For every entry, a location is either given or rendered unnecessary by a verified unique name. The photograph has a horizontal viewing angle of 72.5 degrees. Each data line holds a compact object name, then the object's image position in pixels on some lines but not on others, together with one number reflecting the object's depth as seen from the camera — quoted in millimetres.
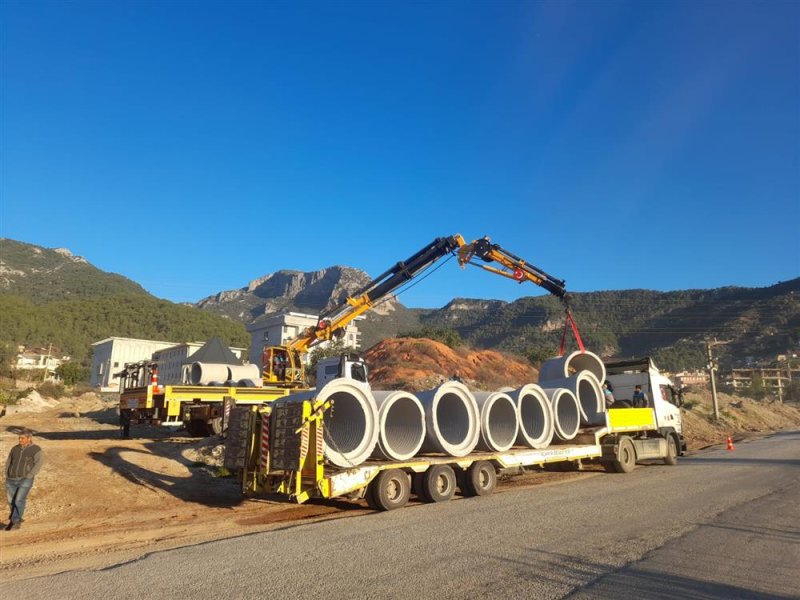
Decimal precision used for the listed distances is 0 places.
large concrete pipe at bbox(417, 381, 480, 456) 11227
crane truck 9016
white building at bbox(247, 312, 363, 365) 105062
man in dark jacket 8727
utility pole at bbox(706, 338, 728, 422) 41525
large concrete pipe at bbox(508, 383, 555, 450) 13281
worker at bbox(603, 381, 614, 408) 16156
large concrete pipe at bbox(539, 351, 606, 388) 16516
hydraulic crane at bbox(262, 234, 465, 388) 20891
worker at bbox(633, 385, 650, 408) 17062
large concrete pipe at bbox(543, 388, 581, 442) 14234
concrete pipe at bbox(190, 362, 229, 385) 19500
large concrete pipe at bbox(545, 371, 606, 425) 15227
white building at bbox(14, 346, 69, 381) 78000
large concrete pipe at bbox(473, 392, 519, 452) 12198
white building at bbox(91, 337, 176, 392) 92188
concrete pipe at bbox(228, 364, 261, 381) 19859
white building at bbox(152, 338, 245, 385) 72481
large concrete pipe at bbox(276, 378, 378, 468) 9672
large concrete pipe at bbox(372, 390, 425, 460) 10492
